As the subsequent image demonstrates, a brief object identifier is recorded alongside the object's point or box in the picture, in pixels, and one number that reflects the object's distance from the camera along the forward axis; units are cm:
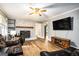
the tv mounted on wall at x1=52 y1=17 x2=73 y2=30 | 215
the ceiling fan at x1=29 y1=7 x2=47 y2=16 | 212
